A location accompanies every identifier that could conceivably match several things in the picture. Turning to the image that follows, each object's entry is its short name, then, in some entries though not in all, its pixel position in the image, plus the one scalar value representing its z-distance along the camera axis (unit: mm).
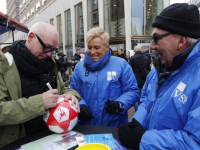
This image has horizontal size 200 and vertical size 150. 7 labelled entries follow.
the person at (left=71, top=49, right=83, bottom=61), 7649
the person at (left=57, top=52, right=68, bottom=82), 7378
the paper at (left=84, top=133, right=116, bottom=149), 1308
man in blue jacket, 987
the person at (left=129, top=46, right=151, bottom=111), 4586
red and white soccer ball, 1363
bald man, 1299
